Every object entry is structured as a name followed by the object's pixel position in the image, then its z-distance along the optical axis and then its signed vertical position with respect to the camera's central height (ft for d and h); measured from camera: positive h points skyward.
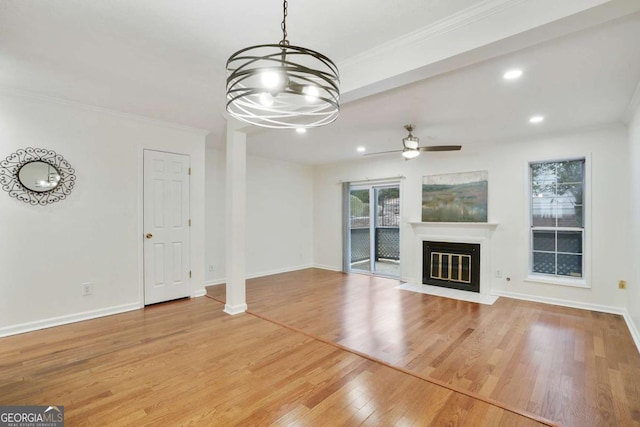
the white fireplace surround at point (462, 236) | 16.33 -1.31
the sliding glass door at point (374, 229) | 21.35 -1.21
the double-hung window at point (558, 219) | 14.52 -0.27
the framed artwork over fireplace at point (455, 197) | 16.78 +0.95
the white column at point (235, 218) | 13.03 -0.24
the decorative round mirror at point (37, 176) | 10.48 +1.32
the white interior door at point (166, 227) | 13.69 -0.68
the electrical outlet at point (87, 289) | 11.96 -3.09
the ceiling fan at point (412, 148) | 12.92 +2.89
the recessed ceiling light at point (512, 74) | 8.44 +4.00
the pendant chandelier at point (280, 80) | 4.54 +2.13
